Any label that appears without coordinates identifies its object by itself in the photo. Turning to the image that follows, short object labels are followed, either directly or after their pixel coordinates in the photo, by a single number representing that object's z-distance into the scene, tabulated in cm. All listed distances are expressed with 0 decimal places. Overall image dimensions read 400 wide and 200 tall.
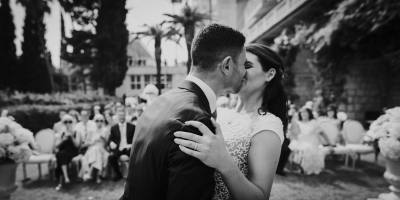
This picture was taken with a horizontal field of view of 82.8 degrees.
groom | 97
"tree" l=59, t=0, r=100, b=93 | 2689
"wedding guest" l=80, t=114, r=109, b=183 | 566
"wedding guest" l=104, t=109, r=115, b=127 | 693
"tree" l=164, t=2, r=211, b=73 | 2034
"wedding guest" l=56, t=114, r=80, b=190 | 552
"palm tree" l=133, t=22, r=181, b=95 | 2267
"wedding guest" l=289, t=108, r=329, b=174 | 566
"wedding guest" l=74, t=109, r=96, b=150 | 606
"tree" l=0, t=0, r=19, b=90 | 2275
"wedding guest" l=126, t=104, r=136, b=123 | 662
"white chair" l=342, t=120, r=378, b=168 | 634
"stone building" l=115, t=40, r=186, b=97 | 3828
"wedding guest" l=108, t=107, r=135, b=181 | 578
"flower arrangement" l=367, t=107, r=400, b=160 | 291
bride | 105
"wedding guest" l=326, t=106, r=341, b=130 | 695
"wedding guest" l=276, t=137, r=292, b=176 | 552
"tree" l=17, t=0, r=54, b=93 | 2351
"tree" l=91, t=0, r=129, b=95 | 2538
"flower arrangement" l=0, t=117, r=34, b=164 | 315
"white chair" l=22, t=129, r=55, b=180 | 606
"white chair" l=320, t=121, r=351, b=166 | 593
